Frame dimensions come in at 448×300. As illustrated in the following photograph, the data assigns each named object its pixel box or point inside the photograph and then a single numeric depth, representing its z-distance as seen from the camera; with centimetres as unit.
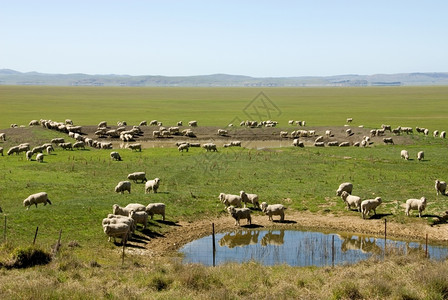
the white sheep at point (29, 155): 4307
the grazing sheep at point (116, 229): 2100
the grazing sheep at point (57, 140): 5276
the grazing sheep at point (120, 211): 2372
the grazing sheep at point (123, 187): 2973
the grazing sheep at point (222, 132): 6428
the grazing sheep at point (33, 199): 2598
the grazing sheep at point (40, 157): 4204
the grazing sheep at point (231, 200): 2733
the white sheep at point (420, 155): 4209
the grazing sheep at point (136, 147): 5044
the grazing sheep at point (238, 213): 2531
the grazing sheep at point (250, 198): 2798
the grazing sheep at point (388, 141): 5526
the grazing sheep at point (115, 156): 4375
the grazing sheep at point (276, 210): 2594
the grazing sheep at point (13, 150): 4606
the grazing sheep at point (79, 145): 5161
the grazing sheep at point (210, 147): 5069
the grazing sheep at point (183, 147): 5078
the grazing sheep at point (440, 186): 2988
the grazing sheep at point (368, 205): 2618
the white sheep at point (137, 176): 3397
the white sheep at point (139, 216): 2309
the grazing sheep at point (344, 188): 2973
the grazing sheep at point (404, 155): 4294
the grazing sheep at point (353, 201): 2711
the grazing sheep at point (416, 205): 2548
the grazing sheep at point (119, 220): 2162
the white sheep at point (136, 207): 2416
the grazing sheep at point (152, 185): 2989
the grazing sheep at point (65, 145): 5069
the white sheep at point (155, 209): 2475
